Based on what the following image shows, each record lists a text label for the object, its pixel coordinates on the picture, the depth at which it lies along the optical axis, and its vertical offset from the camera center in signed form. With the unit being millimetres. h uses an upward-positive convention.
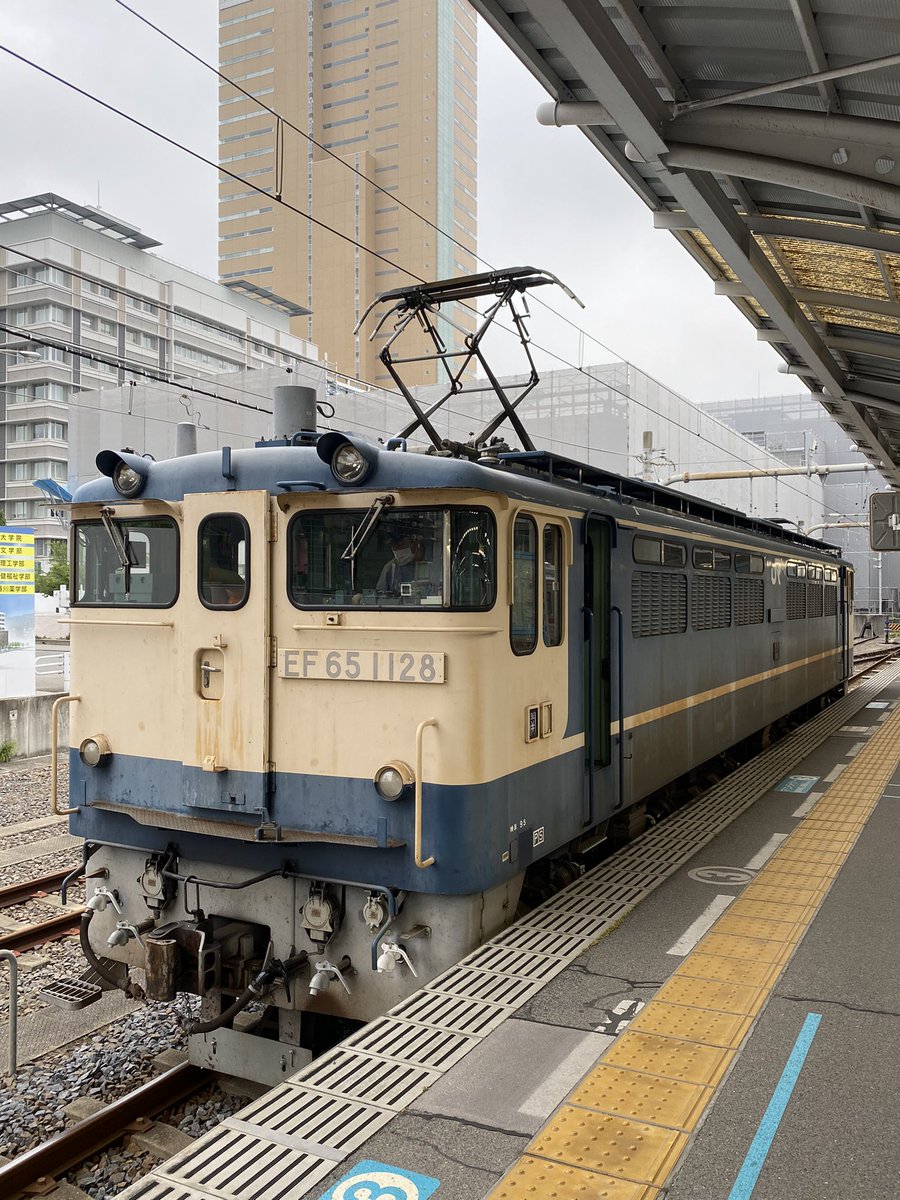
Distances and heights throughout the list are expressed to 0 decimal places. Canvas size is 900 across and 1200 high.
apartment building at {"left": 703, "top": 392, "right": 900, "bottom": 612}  67812 +10517
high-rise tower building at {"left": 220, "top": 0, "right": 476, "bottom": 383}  106438 +50911
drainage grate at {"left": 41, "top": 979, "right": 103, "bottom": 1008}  6336 -2523
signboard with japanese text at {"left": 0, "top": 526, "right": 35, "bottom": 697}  17000 -15
